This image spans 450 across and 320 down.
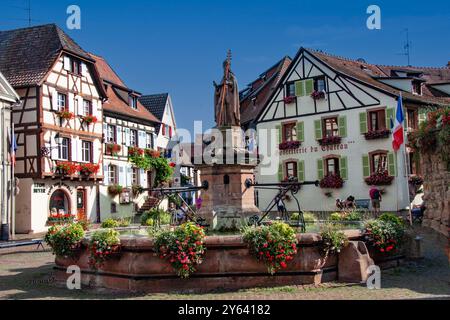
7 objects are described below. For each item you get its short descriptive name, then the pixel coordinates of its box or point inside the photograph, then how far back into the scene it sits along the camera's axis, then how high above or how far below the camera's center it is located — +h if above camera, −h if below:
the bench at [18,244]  16.98 -1.49
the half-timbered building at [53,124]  28.38 +4.14
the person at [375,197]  28.44 -0.59
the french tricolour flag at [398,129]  19.80 +2.10
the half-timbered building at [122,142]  34.88 +3.70
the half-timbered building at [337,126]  30.52 +3.81
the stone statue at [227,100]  13.42 +2.32
